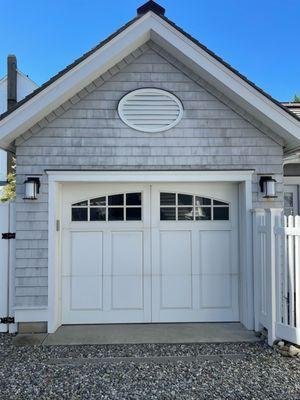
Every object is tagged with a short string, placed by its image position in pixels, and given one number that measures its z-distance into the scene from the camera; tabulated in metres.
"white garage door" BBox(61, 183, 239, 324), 5.87
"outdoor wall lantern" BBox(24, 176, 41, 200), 5.41
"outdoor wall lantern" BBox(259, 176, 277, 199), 5.60
